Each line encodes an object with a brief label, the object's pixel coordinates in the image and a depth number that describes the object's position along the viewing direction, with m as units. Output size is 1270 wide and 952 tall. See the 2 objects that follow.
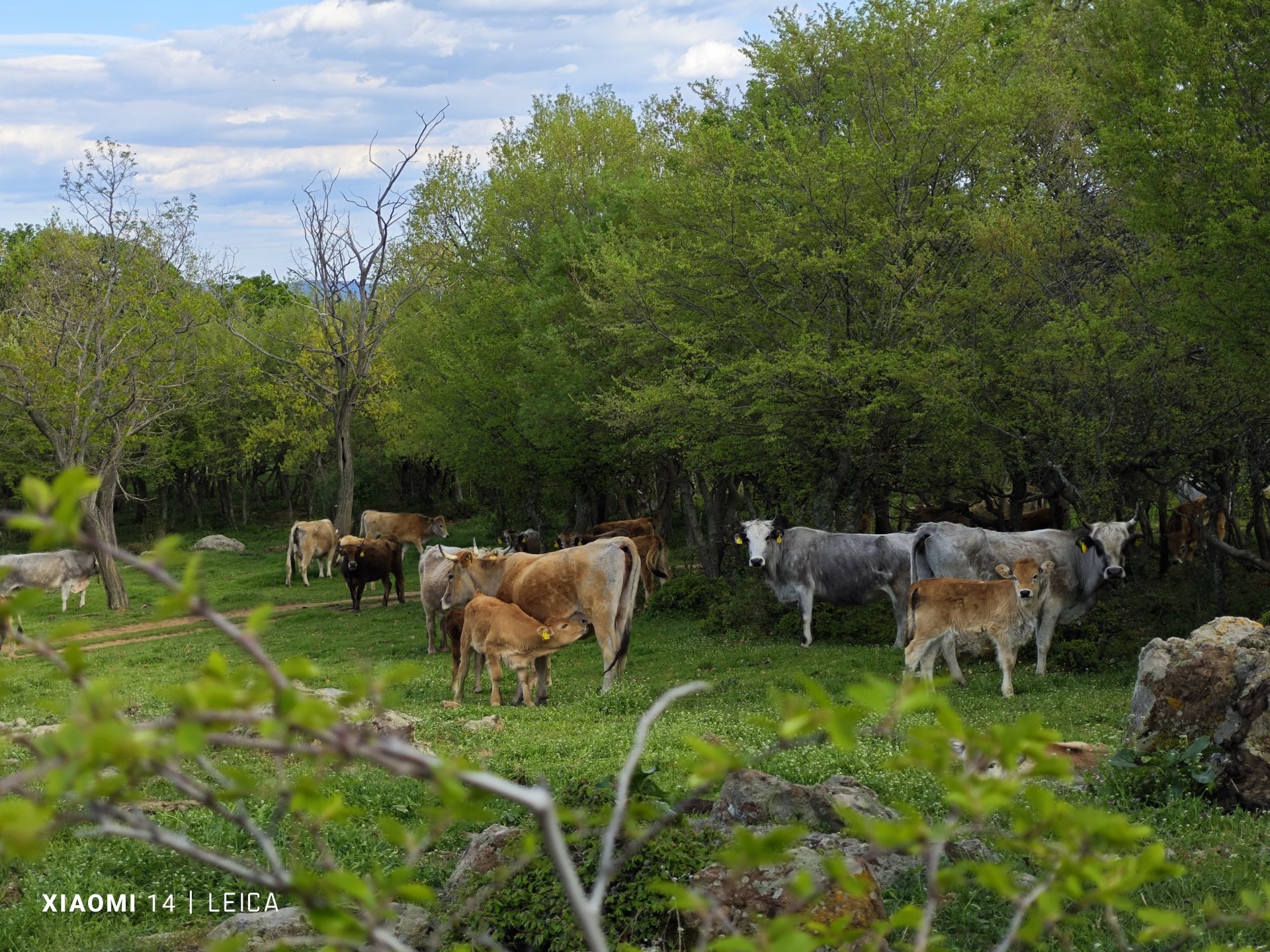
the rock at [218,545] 47.84
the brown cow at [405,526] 40.31
